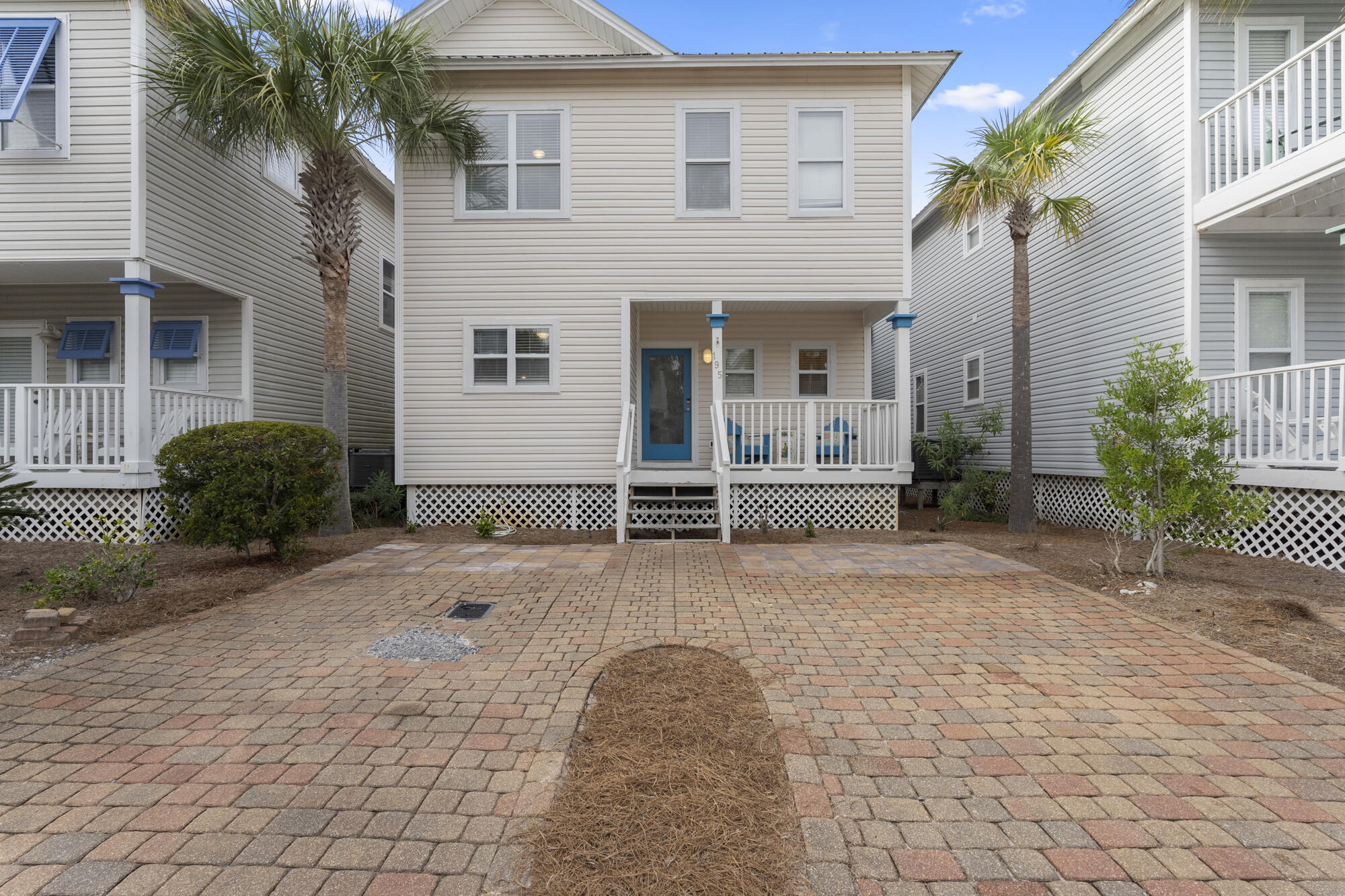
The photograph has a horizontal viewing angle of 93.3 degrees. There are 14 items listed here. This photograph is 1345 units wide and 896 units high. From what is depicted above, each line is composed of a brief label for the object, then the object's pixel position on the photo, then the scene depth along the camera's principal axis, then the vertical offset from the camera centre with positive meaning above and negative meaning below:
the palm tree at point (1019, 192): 9.44 +4.00
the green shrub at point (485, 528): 9.18 -1.18
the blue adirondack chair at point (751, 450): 10.00 -0.06
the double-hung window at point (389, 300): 14.84 +3.47
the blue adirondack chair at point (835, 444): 10.16 +0.06
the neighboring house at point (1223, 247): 7.35 +2.98
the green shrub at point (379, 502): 10.36 -0.94
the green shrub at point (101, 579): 4.96 -1.10
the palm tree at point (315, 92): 7.82 +4.55
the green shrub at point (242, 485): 6.35 -0.41
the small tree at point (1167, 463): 5.80 -0.14
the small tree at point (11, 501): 5.87 -0.53
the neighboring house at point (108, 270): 8.20 +2.50
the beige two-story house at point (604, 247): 10.07 +3.18
